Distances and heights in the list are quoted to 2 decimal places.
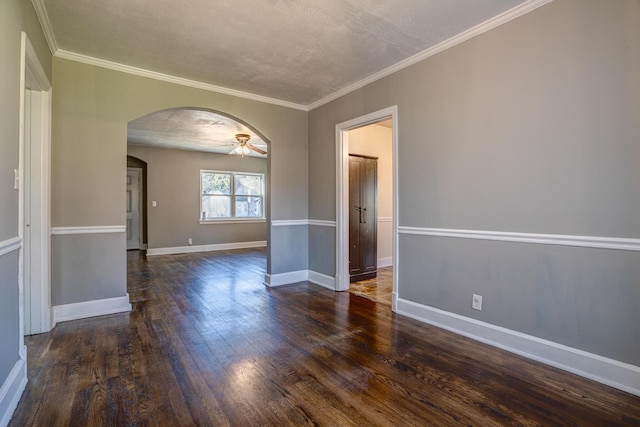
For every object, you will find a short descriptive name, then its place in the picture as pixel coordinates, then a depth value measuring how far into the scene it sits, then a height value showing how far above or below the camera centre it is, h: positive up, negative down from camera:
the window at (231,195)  7.96 +0.46
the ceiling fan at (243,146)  5.47 +1.26
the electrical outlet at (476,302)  2.56 -0.77
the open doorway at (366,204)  4.52 +0.13
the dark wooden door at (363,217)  4.54 -0.08
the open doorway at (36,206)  2.64 +0.05
